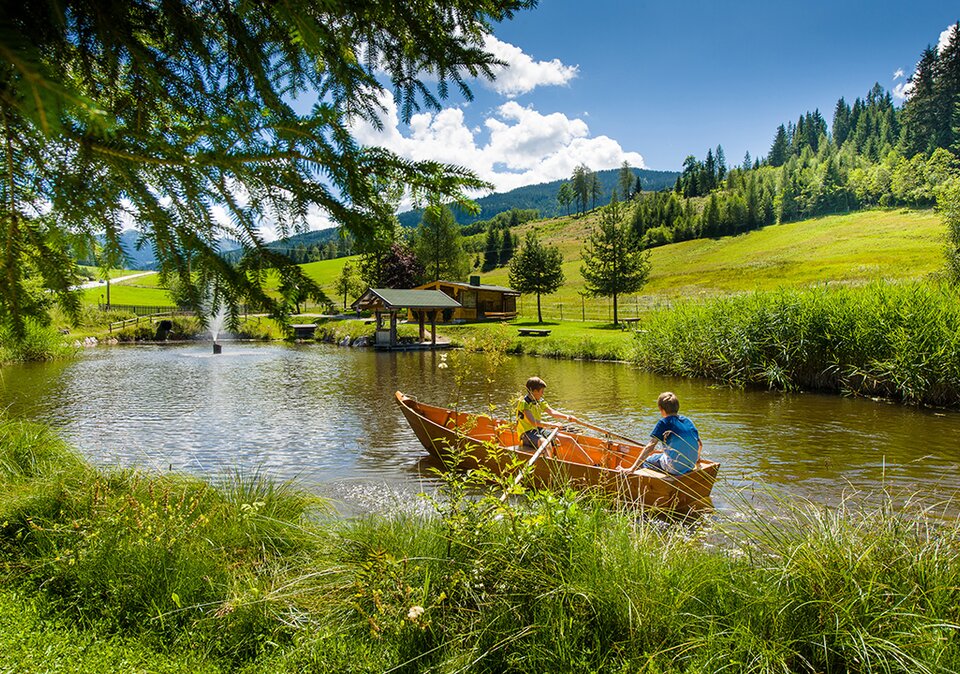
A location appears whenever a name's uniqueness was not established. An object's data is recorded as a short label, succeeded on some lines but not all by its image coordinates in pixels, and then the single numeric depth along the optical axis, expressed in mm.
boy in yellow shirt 7394
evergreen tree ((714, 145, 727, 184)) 149875
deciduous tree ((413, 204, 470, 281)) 61812
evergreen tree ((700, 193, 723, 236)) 106000
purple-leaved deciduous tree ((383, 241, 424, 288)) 58250
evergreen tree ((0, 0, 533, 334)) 1877
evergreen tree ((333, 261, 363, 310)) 65438
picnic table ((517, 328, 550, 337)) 38094
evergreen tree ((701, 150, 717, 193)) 146000
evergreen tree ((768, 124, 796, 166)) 169250
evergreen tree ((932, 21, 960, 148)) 102188
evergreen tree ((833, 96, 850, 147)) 162250
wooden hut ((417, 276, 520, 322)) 54344
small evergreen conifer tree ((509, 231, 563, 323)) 52625
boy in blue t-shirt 7504
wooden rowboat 7367
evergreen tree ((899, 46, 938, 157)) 106000
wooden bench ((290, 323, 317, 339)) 44094
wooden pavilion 36125
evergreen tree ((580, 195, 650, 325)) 44469
